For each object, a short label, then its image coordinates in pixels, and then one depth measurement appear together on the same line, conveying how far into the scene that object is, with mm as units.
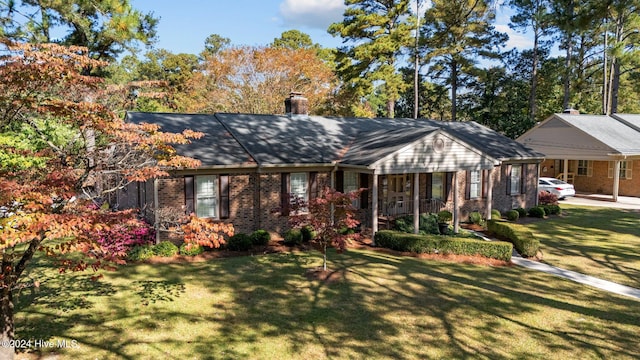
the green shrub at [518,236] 15594
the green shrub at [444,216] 19797
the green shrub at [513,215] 22125
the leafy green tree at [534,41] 40375
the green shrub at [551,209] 23969
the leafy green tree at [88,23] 19778
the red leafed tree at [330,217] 12547
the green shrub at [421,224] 18344
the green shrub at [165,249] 14477
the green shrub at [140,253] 13992
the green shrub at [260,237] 16188
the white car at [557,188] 29297
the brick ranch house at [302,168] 16312
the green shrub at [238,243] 15695
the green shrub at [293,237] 16406
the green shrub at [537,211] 23234
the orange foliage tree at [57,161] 6320
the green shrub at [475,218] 21203
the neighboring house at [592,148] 29036
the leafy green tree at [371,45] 38594
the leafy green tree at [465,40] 39472
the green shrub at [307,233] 17062
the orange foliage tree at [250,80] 35375
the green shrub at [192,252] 14792
